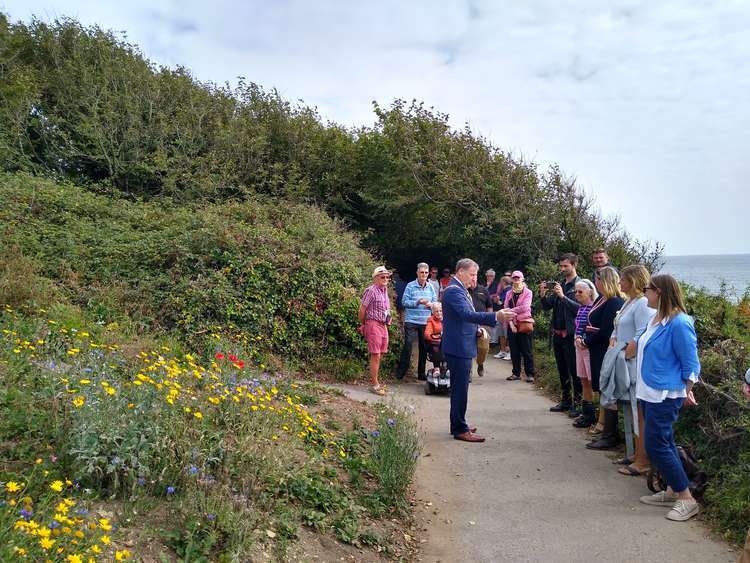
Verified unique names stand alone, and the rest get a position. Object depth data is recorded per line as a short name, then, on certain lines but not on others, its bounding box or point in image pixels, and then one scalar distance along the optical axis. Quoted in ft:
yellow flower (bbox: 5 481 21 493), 8.88
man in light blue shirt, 32.50
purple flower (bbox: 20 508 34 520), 8.79
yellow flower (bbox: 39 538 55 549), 7.98
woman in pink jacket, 33.27
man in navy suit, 21.89
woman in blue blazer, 15.62
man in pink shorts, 29.19
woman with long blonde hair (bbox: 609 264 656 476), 18.78
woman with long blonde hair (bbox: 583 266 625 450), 21.67
